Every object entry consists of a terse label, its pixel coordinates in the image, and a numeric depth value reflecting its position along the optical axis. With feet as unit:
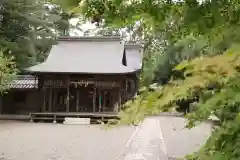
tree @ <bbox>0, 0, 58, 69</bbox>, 82.12
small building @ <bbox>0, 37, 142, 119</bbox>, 71.31
